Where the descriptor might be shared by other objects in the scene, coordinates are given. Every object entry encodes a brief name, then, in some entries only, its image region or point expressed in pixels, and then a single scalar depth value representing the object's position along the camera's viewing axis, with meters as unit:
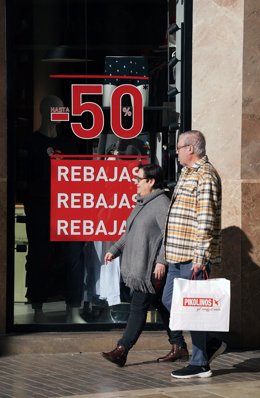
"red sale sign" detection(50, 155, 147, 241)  10.38
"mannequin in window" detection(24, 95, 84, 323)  10.35
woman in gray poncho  9.44
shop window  10.30
